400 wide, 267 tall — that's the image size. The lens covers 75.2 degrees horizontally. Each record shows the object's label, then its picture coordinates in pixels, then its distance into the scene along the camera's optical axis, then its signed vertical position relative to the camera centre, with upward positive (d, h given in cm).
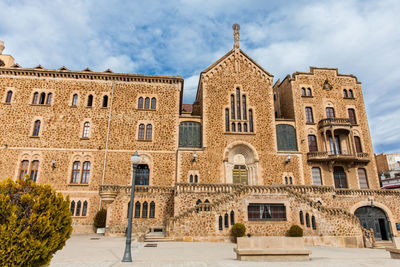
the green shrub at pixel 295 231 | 1795 -99
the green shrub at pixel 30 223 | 668 -21
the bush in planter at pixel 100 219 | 2223 -30
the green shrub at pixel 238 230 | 1762 -92
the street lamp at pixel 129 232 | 1038 -66
